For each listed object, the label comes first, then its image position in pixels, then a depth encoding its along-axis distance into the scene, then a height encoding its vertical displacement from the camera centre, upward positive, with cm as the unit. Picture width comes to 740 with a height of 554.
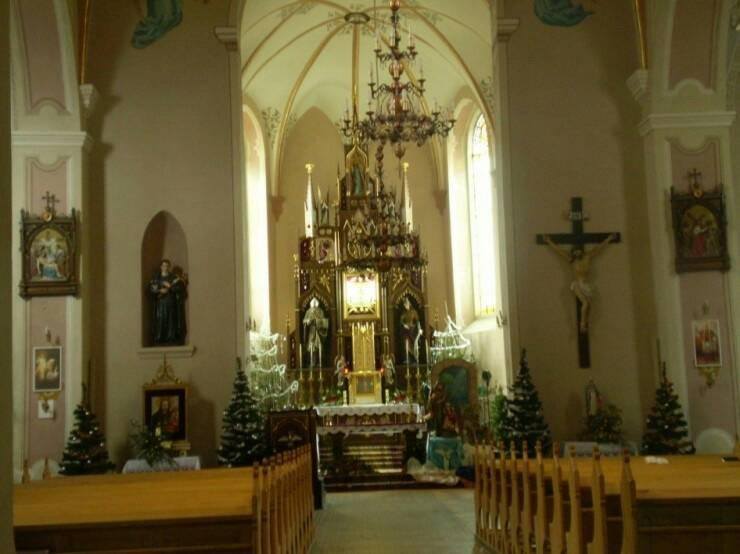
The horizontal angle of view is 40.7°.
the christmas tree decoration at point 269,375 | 1725 +2
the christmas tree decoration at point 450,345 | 1959 +49
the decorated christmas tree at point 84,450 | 1291 -87
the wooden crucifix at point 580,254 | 1459 +163
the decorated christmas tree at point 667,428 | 1334 -89
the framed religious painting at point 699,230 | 1410 +184
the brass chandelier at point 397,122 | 1216 +312
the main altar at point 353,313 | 1964 +123
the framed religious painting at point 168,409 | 1422 -41
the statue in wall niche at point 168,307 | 1462 +107
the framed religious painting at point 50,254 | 1382 +180
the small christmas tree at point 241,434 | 1365 -78
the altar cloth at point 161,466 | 1315 -113
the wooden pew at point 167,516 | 604 -90
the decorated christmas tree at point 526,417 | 1376 -70
